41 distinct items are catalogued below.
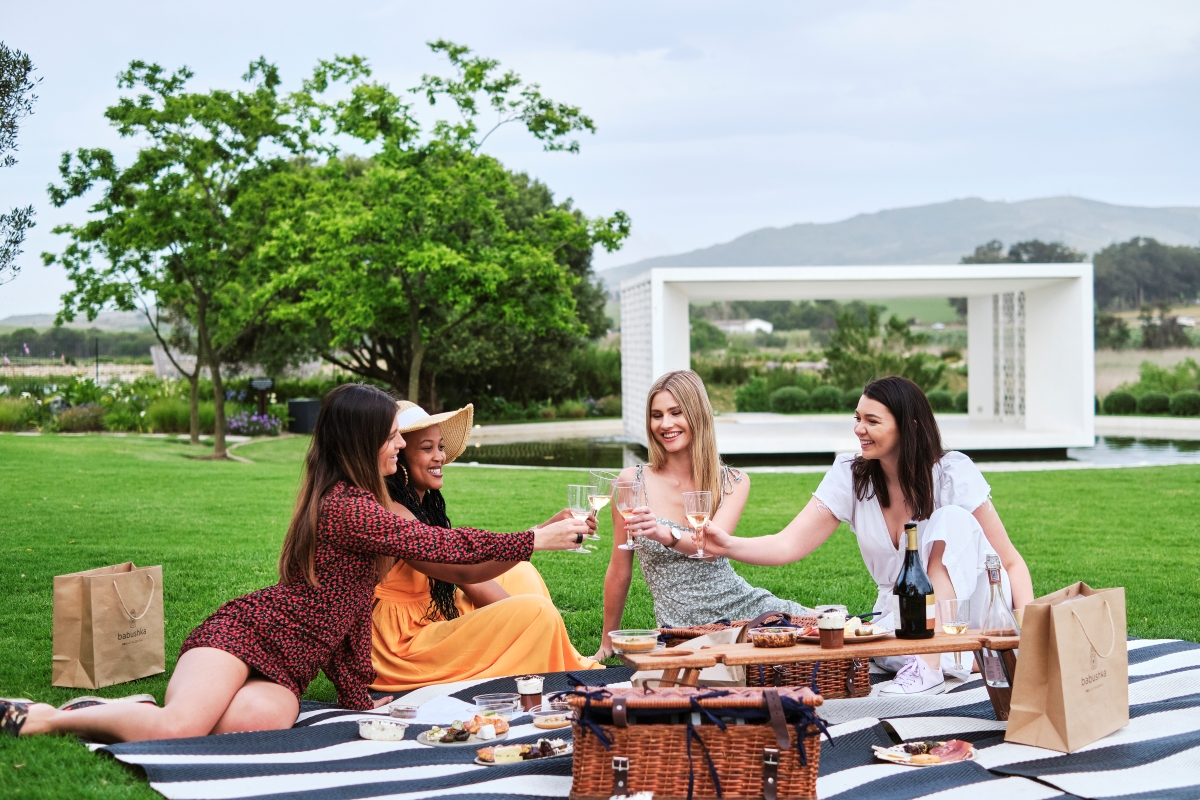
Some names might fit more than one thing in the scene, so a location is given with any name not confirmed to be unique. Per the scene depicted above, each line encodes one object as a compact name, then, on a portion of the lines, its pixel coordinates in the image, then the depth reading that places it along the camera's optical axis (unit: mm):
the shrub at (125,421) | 20641
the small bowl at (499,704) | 3979
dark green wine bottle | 3525
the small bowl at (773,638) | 3463
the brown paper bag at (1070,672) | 3432
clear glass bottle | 3623
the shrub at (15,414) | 19969
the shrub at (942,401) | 28250
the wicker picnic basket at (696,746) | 2963
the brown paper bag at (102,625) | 4598
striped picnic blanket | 3197
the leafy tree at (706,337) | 60531
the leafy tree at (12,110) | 7414
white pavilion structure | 17172
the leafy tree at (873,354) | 26188
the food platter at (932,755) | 3445
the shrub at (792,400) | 28875
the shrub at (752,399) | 29844
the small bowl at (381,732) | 3729
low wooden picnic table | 3326
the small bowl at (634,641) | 3473
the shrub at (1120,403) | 26875
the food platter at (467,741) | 3676
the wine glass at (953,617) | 3621
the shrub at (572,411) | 29812
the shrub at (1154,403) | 26125
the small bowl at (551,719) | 3760
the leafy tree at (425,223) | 16812
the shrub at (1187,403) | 25094
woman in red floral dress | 3594
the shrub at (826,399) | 28578
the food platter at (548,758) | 3455
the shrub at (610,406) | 30594
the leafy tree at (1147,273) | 97062
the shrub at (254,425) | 21125
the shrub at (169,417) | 20766
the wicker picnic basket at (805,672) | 3928
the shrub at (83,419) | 20312
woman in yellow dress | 4484
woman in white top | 4113
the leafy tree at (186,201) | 15320
